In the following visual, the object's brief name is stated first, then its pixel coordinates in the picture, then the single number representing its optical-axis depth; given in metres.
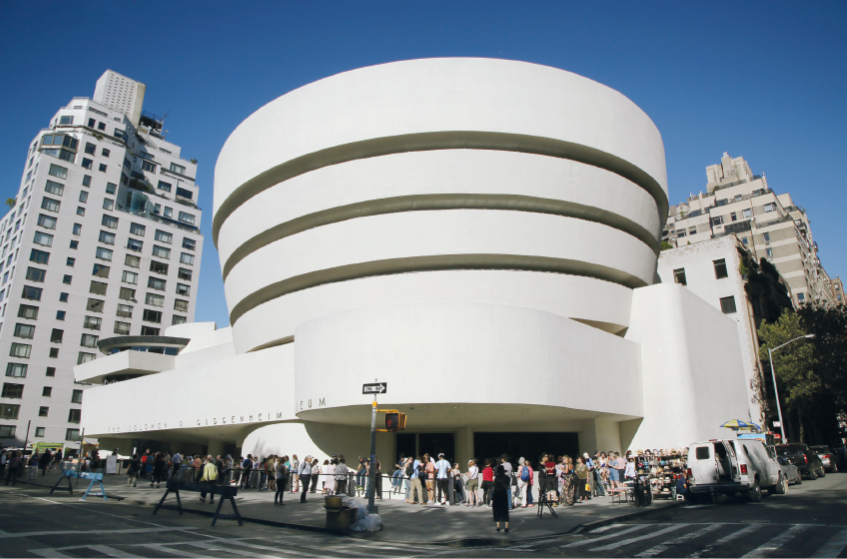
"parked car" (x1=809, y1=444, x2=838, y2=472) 30.89
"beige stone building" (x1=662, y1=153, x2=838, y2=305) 66.44
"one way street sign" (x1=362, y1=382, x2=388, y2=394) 14.07
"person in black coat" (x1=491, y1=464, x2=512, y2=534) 11.63
